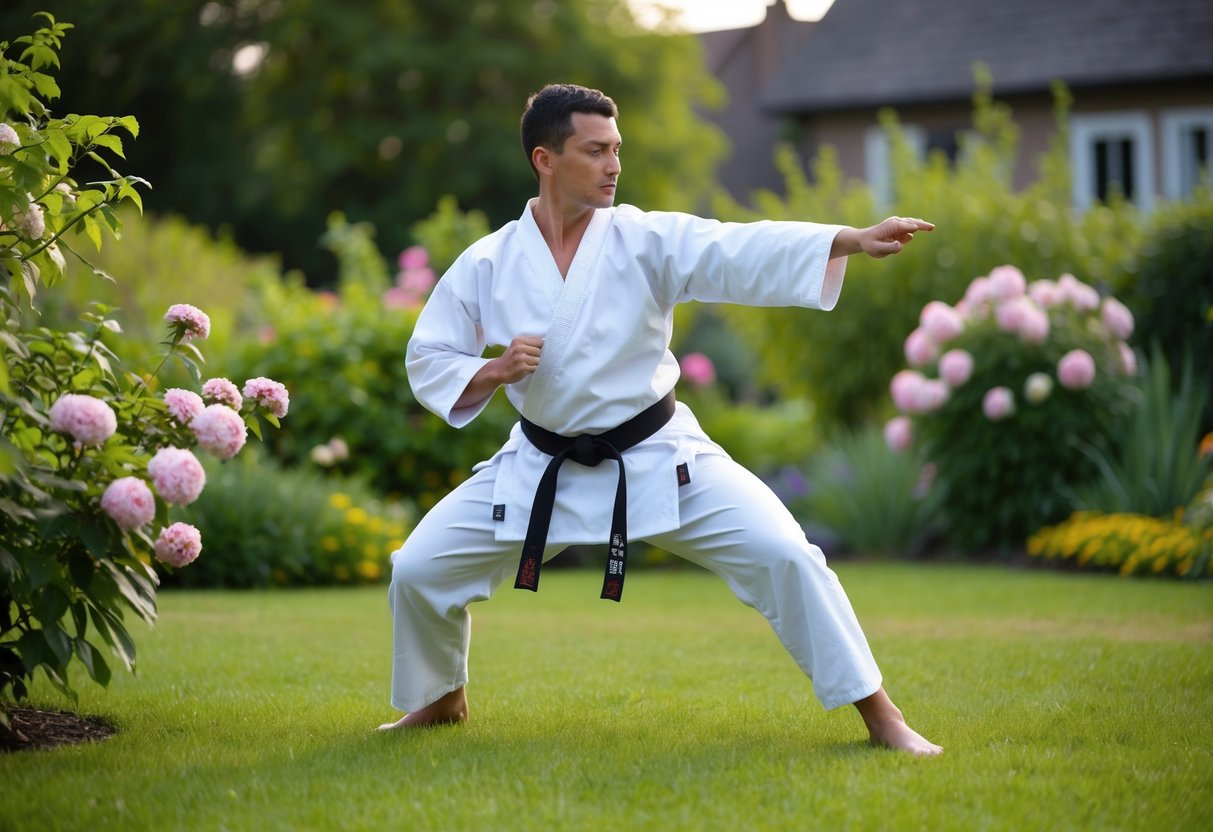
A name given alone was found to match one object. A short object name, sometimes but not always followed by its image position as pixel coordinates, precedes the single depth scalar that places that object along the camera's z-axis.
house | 18.83
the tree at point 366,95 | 24.36
